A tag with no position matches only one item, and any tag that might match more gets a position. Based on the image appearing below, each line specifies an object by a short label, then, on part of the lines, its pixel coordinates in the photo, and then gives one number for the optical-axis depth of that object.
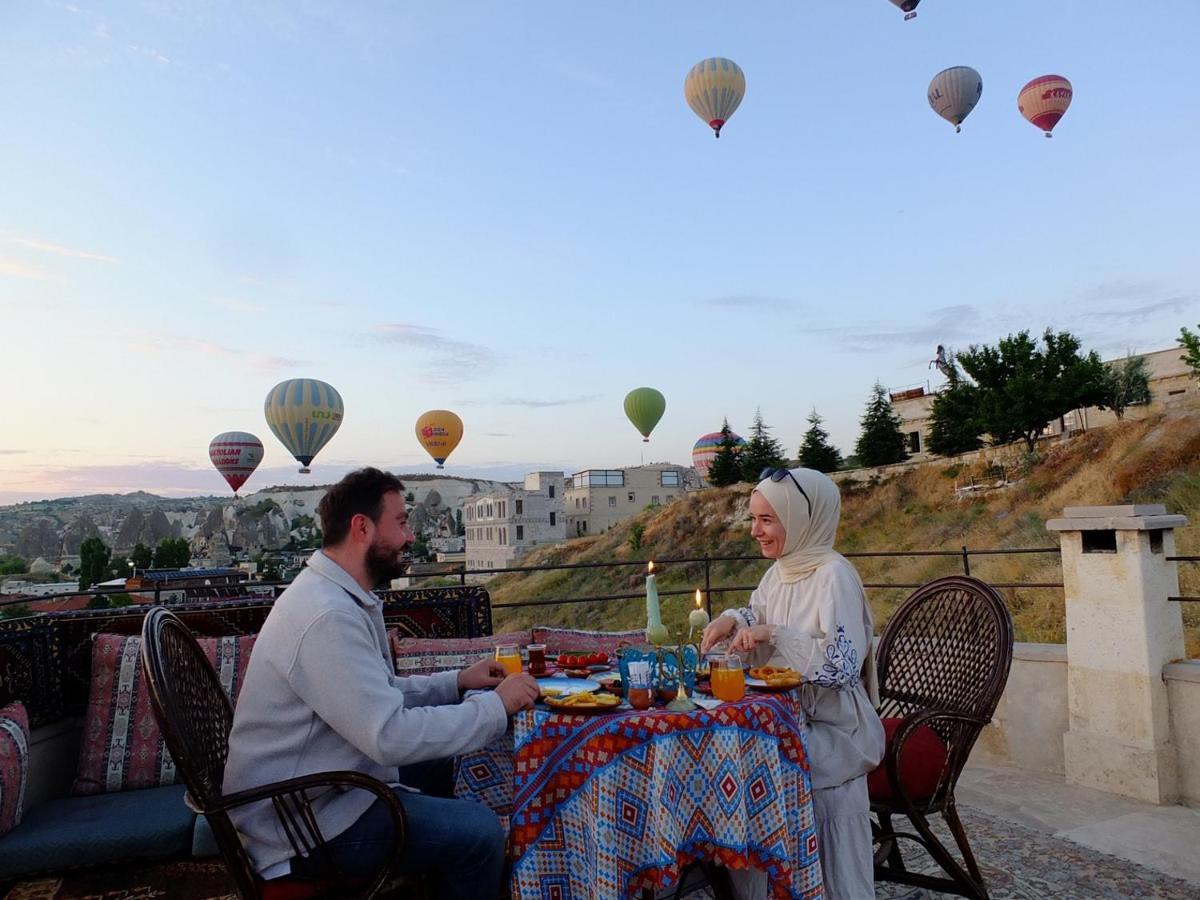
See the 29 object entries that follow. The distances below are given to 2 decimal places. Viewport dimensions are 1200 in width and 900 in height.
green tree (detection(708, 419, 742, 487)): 39.81
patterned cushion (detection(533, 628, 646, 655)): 3.78
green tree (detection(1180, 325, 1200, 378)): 27.83
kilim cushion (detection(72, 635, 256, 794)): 2.95
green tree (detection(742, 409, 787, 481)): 39.00
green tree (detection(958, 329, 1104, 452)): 29.44
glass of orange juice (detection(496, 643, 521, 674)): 2.46
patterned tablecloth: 1.95
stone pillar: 3.79
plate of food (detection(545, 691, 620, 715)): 2.02
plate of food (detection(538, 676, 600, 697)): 2.27
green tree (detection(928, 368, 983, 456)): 32.47
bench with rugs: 2.48
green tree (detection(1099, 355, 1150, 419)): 31.91
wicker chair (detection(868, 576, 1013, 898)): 2.57
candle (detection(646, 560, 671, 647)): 2.38
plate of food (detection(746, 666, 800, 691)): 2.21
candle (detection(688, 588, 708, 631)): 2.52
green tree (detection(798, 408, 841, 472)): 36.53
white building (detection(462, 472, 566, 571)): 59.62
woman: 2.36
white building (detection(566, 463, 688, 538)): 64.00
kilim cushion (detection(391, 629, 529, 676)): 3.40
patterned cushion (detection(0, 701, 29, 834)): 2.48
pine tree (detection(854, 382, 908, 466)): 35.00
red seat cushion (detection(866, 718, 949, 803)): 2.58
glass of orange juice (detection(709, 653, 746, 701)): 2.10
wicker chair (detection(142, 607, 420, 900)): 1.68
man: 1.77
